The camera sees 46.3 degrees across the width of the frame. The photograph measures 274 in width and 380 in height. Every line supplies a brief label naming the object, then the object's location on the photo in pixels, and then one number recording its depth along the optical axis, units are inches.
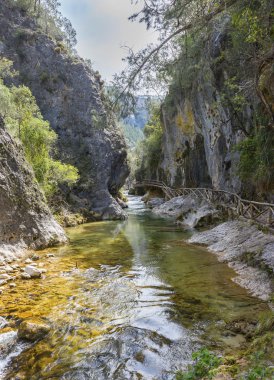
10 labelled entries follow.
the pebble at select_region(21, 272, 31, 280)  349.7
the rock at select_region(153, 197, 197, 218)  979.7
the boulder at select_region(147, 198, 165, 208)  1576.5
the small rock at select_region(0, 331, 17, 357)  198.1
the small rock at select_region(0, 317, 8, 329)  233.1
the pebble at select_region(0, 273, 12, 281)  338.6
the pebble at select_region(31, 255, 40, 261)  439.5
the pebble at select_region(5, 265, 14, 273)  368.2
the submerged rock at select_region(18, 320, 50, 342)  211.2
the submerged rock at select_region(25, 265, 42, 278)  355.3
